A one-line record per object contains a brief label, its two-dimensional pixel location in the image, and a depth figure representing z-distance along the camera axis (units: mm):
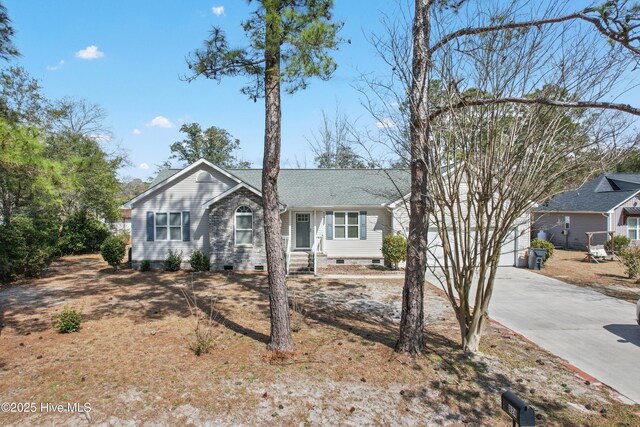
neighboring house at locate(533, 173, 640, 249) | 21656
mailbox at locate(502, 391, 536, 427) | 2525
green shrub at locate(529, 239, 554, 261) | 16422
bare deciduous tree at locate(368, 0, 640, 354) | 5473
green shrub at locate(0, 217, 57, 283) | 12938
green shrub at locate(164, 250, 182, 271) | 15297
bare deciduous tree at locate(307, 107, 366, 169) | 33094
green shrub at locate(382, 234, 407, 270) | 15336
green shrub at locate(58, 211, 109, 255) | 20694
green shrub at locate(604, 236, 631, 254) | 19625
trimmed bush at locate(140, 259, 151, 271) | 15453
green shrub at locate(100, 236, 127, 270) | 15594
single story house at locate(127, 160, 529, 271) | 15242
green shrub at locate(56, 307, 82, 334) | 7335
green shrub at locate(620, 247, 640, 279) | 13586
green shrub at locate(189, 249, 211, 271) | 15164
